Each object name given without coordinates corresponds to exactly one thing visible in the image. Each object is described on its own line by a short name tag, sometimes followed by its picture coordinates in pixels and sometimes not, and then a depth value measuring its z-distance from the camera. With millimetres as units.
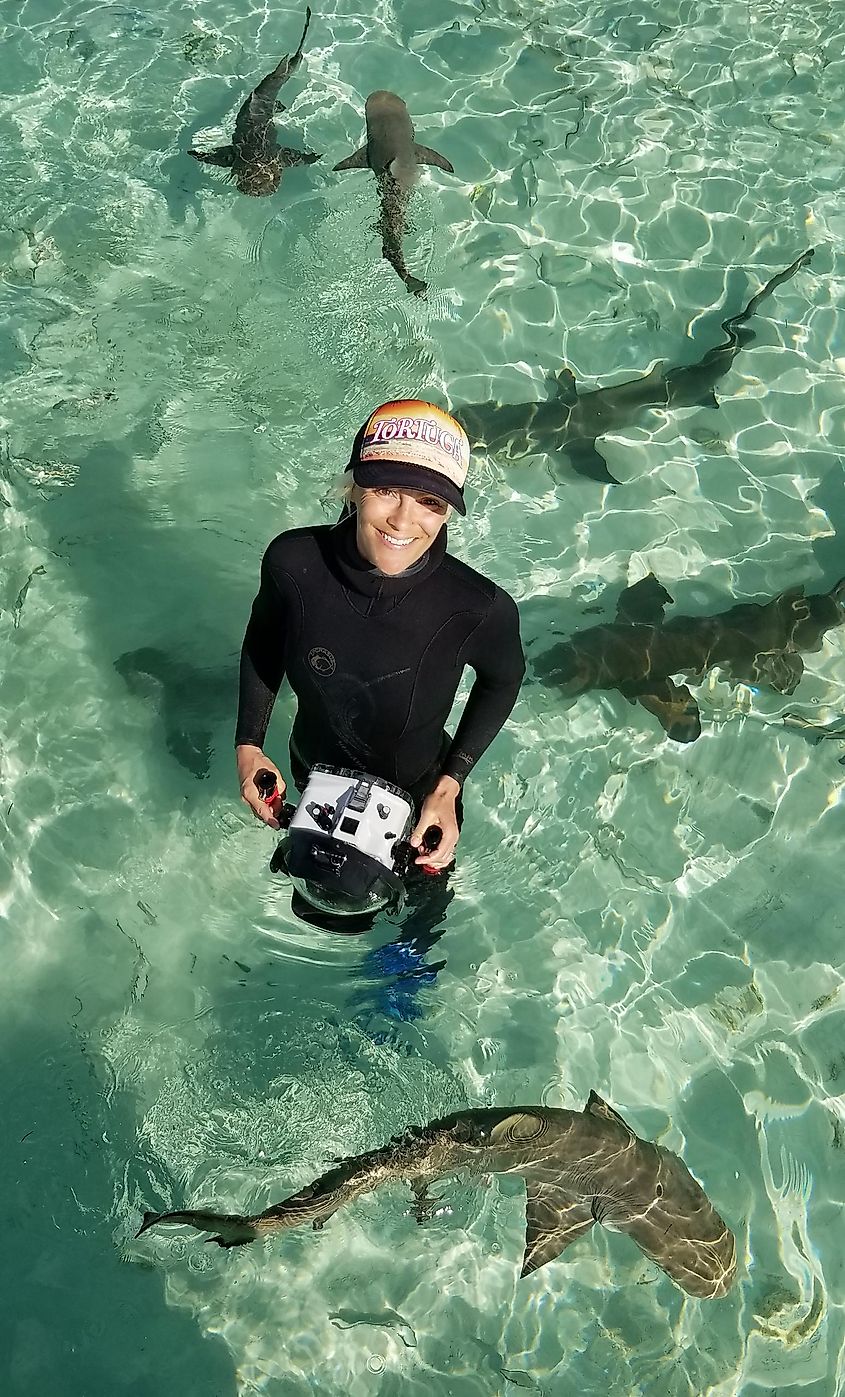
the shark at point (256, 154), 7723
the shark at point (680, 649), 5844
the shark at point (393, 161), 7266
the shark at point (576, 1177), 4090
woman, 3139
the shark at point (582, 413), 6734
